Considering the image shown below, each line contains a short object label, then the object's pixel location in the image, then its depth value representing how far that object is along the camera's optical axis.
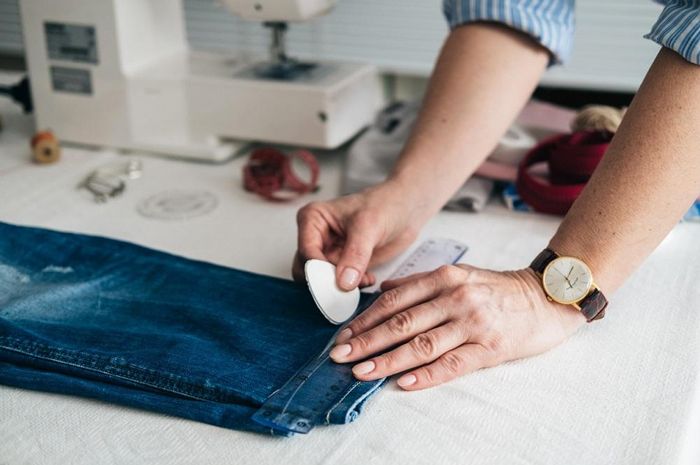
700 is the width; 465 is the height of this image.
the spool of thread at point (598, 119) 1.48
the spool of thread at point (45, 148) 1.72
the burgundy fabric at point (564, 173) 1.41
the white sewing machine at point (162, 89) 1.70
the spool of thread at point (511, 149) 1.57
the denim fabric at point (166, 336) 0.94
